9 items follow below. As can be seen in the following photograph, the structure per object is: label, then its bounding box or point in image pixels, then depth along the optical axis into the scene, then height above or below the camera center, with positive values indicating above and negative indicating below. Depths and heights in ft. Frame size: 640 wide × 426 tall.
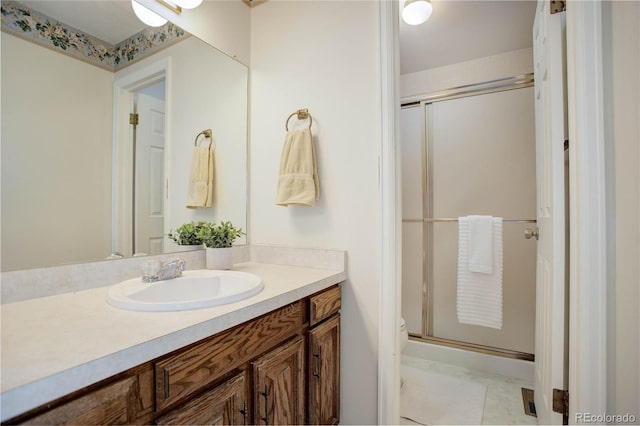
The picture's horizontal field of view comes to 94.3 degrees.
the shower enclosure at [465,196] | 6.89 +0.50
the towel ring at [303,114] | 4.83 +1.67
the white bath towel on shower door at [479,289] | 6.62 -1.66
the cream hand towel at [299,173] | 4.58 +0.68
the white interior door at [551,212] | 3.70 +0.05
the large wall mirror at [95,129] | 2.92 +1.04
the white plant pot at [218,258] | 4.32 -0.61
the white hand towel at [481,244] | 6.69 -0.63
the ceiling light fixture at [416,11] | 5.17 +3.66
